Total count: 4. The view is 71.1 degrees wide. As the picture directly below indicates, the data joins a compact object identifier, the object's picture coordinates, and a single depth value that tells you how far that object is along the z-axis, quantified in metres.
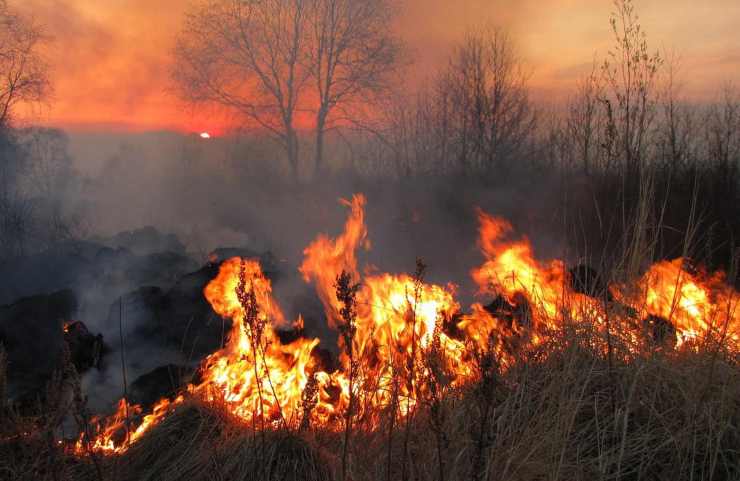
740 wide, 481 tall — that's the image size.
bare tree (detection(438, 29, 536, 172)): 16.42
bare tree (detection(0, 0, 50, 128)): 12.71
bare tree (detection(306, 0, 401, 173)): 18.38
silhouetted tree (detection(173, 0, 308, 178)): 18.09
